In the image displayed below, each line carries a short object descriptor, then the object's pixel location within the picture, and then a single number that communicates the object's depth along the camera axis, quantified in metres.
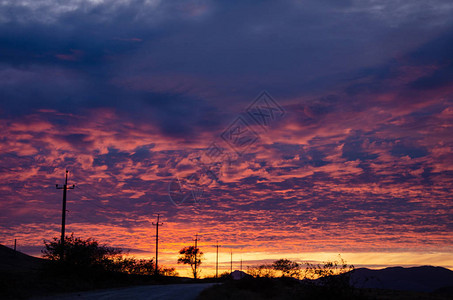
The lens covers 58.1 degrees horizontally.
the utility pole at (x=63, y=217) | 34.19
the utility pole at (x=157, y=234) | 69.03
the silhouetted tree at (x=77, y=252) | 34.09
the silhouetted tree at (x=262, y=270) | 29.34
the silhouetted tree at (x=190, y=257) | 103.88
